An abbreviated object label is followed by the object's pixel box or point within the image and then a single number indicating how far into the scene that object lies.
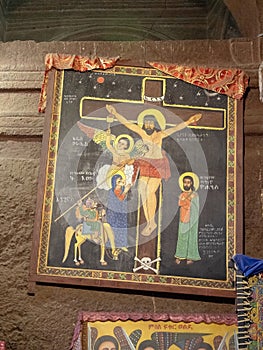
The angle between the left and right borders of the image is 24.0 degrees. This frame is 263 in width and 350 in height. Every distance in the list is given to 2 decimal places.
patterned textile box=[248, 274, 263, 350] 4.52
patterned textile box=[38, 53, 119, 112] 5.45
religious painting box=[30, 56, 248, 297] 4.98
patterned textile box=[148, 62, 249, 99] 5.45
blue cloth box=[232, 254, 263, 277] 4.64
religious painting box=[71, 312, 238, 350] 4.69
